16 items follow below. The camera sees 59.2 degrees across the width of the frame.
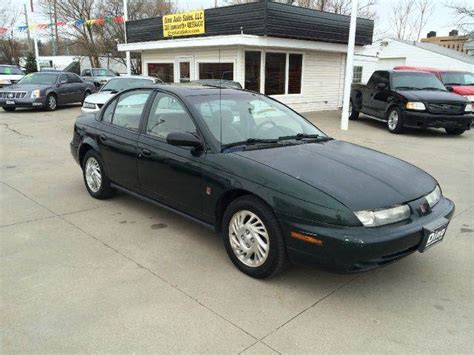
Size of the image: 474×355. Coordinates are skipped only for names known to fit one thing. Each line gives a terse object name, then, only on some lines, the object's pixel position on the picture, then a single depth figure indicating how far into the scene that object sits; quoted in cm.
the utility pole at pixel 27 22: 3898
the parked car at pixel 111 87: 1099
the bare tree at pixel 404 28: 4316
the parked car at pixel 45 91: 1498
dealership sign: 1501
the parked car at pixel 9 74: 2142
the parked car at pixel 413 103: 1106
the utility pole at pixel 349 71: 1170
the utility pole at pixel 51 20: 3380
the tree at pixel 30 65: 3183
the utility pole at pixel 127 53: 1877
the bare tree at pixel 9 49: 3700
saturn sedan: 301
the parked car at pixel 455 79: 1424
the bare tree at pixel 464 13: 2721
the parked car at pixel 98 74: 2383
